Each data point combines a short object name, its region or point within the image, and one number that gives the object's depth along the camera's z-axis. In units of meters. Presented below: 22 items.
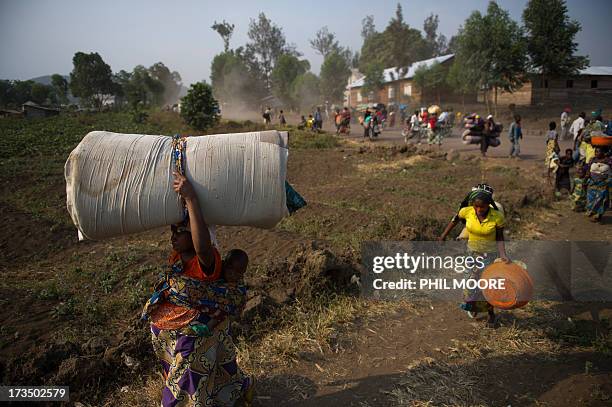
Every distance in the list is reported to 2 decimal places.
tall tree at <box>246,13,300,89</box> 65.25
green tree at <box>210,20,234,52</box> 65.75
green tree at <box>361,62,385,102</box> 41.69
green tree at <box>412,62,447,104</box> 34.72
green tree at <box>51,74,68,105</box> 48.81
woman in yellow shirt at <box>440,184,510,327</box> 3.74
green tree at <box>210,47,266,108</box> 61.00
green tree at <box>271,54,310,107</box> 53.25
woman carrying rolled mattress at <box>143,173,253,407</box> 2.32
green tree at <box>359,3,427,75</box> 51.09
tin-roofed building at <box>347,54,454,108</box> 37.72
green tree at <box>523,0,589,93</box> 25.19
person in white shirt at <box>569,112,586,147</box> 11.97
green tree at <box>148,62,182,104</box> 67.31
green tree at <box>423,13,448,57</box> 71.56
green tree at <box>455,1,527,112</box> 25.23
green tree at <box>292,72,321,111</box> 52.62
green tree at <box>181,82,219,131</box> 21.02
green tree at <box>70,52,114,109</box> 41.94
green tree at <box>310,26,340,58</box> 70.31
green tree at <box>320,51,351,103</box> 50.78
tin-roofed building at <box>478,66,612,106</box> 28.19
